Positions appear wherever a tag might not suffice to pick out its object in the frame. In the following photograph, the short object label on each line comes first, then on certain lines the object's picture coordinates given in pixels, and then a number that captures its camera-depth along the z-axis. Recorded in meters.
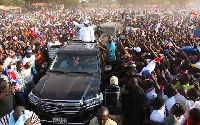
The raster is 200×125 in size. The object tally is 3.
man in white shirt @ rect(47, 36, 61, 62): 8.54
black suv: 4.85
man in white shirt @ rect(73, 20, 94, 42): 8.98
